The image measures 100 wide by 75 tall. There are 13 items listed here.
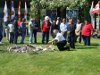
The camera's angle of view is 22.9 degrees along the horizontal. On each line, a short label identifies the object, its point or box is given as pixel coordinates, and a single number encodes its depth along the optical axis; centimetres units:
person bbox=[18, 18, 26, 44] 1782
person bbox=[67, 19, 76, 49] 1503
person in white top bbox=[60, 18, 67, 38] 1689
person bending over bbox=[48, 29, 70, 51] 1377
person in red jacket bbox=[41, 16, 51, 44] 1766
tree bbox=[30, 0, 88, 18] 2687
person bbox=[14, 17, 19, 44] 1747
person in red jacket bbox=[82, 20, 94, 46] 1715
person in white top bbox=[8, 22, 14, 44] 1751
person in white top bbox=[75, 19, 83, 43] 1790
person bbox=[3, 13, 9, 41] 1893
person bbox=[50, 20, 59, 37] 1803
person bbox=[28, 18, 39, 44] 1777
